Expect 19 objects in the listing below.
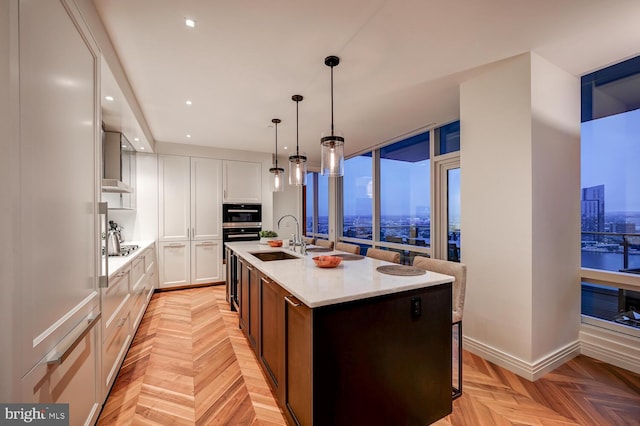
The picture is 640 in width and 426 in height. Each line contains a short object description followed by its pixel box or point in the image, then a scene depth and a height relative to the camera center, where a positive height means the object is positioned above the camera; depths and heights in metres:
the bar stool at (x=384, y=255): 2.66 -0.43
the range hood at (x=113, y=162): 3.18 +0.61
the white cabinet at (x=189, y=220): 4.91 -0.13
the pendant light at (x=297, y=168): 3.11 +0.52
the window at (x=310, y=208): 7.16 +0.13
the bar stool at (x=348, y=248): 3.25 -0.43
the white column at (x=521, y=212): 2.28 +0.00
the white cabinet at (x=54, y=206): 0.96 +0.03
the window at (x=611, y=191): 2.46 +0.19
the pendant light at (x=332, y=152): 2.33 +0.53
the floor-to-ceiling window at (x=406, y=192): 4.30 +0.35
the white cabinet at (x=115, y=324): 1.89 -0.87
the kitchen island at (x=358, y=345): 1.41 -0.76
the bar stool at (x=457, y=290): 1.97 -0.58
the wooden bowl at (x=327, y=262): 2.18 -0.39
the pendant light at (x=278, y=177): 3.56 +0.46
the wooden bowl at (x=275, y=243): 3.67 -0.41
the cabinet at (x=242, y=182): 5.40 +0.62
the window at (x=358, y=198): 5.62 +0.31
